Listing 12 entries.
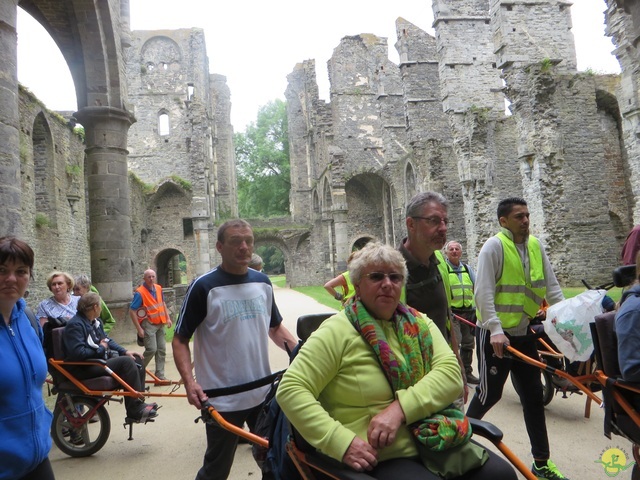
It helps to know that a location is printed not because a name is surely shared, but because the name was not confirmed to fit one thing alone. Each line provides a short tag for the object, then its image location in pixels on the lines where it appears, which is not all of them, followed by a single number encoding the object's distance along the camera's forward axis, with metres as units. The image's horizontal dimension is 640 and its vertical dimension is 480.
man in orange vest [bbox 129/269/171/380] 7.82
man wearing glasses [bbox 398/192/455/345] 3.17
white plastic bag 3.44
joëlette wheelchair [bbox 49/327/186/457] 4.82
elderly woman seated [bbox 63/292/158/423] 4.81
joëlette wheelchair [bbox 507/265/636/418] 3.30
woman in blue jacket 2.27
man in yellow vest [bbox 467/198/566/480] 3.81
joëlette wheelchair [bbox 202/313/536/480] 2.03
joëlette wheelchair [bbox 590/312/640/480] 2.79
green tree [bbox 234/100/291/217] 49.06
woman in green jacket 2.06
